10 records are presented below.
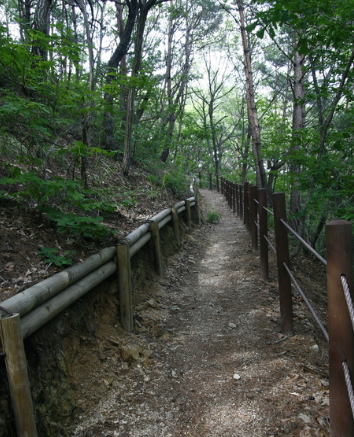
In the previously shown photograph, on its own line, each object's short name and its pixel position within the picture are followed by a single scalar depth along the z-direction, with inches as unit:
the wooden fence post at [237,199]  490.6
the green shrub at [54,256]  119.7
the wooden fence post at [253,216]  268.2
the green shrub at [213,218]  457.7
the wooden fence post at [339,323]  68.9
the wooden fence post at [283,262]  139.2
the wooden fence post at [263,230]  197.9
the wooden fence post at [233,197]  541.0
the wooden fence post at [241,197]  451.6
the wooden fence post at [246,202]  363.3
